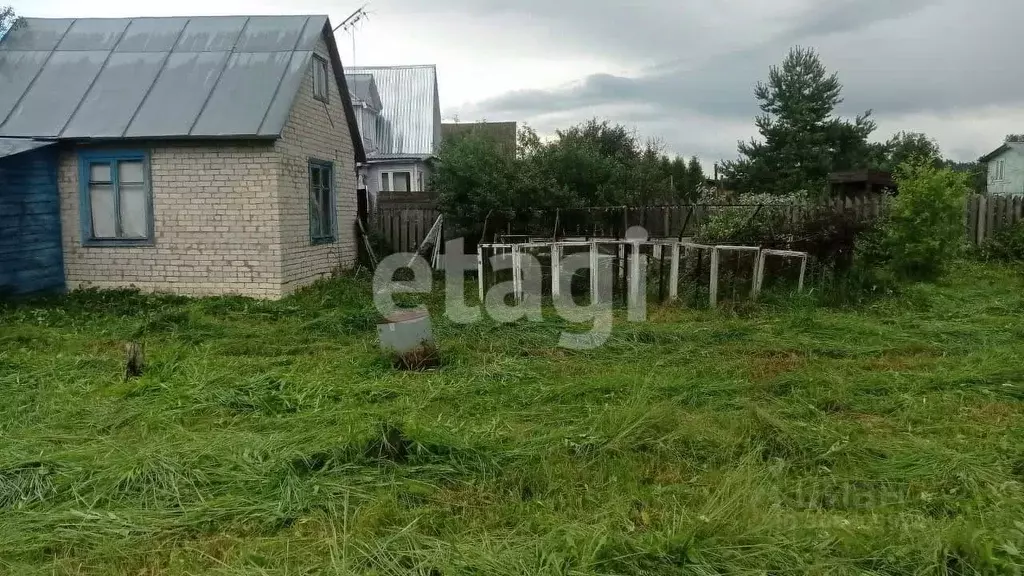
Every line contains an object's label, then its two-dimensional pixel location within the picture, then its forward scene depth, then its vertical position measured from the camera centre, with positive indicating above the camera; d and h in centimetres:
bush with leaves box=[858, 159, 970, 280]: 1066 -5
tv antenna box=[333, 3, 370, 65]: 1817 +518
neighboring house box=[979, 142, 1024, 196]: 3200 +238
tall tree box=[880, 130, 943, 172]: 3059 +354
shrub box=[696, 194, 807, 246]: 1077 -9
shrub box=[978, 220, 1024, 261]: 1437 -56
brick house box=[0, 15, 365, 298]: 1028 +72
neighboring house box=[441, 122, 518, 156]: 3963 +564
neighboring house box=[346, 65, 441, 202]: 2592 +353
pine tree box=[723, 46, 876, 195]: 2731 +325
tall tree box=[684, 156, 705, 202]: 2374 +156
